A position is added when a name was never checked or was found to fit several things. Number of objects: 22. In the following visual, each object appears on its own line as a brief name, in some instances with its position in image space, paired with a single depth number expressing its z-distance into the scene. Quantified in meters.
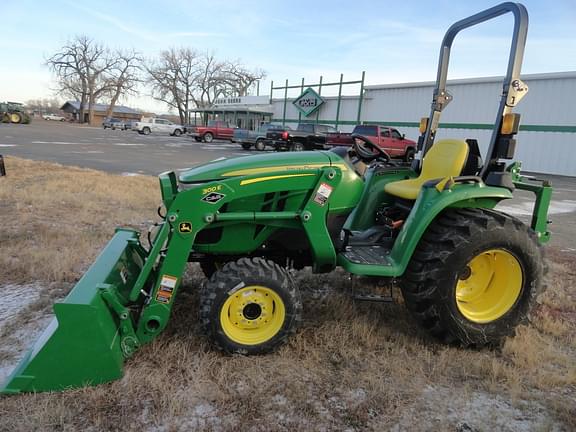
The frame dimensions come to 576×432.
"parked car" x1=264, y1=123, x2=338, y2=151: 20.23
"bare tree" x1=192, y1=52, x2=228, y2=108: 56.22
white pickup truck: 36.00
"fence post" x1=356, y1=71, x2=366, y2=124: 25.08
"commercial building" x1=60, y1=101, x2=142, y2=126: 70.00
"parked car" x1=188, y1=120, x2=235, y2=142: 28.75
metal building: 17.14
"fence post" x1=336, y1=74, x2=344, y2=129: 26.97
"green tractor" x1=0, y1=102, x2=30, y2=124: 38.28
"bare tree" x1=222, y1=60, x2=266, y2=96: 56.45
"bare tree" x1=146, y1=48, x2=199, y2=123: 55.12
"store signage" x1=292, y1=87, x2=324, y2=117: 28.33
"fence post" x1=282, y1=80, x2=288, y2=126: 31.70
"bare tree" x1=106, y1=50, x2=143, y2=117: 57.88
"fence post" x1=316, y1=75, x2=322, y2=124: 28.42
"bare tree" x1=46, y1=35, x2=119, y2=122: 56.66
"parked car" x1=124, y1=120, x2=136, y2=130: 40.50
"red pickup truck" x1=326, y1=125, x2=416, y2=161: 17.44
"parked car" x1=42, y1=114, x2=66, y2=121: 72.94
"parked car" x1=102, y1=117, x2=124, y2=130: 41.24
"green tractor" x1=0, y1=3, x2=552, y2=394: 2.53
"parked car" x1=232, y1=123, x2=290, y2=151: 22.25
